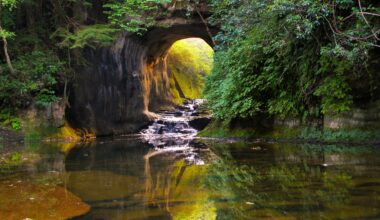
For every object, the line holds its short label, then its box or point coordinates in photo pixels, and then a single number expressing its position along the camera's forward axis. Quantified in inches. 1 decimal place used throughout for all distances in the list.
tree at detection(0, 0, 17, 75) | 604.0
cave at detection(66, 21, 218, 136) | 786.2
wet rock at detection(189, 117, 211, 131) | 860.6
